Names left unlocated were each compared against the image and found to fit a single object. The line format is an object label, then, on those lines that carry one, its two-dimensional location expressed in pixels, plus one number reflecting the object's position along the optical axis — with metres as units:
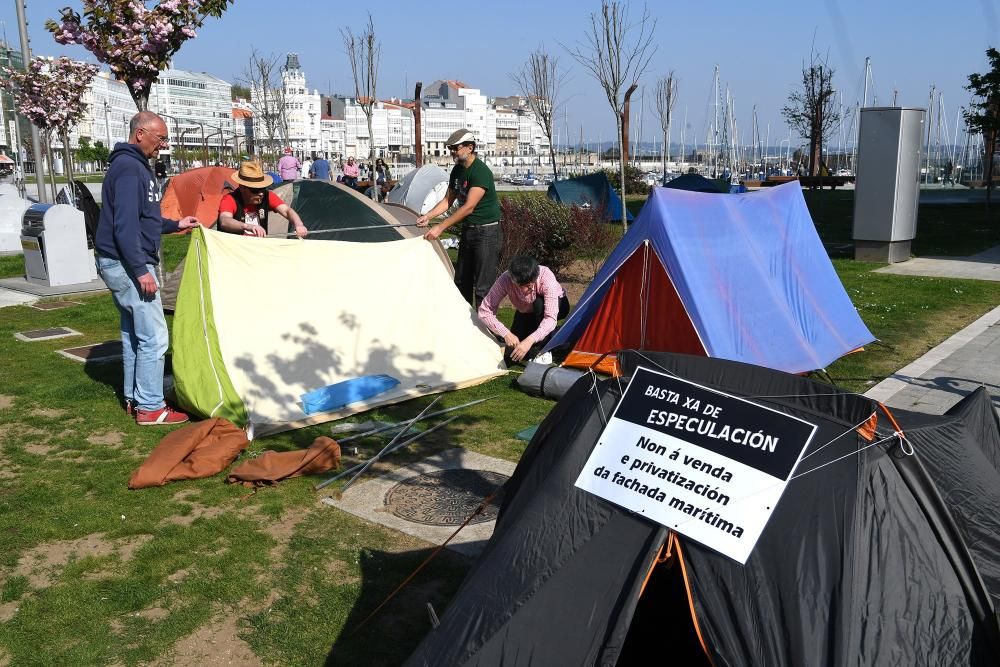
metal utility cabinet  14.63
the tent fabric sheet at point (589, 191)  21.88
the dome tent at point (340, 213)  10.29
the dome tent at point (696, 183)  22.38
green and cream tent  6.23
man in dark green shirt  8.05
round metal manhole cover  4.82
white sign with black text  2.78
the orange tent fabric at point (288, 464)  5.20
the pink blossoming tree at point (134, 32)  9.49
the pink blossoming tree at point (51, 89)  20.06
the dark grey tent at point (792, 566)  2.66
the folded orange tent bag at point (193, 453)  5.21
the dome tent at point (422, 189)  22.70
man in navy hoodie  5.93
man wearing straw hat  7.30
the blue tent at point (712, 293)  7.00
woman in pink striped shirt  6.99
